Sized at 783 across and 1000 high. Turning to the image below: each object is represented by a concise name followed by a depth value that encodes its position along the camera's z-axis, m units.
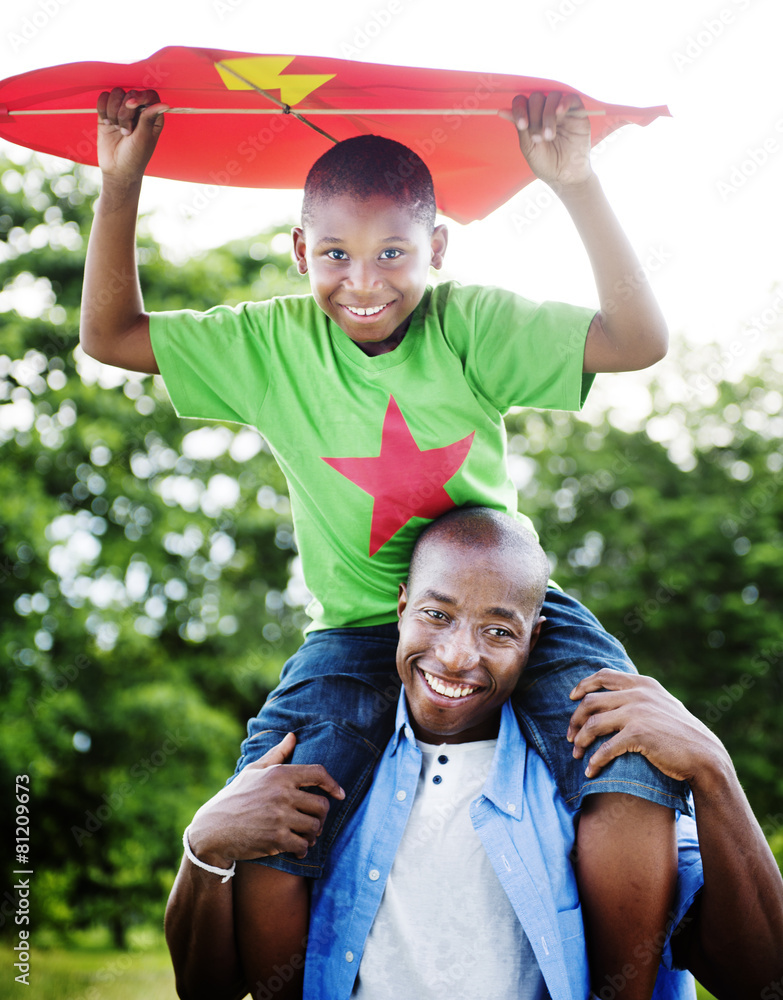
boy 2.52
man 2.43
